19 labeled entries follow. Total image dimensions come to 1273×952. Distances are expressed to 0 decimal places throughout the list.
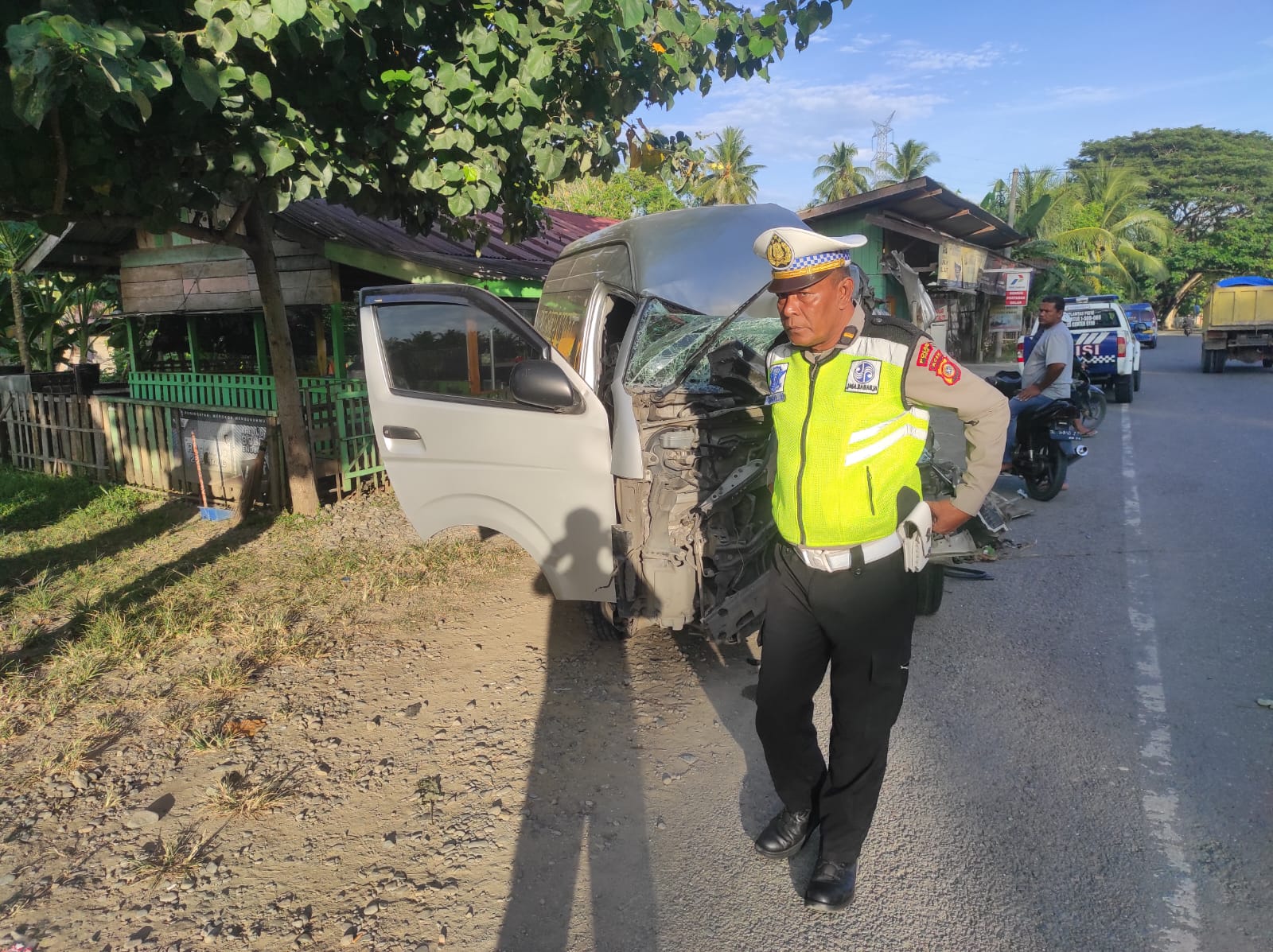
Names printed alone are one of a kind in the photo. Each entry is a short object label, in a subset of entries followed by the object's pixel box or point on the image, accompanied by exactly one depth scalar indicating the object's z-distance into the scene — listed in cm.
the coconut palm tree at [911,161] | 3809
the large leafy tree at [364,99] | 372
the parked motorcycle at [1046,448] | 699
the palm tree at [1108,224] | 3244
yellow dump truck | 1816
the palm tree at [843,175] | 4100
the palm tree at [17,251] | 1240
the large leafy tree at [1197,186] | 4741
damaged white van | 348
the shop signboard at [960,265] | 1870
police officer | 224
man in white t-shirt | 718
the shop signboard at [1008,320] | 2234
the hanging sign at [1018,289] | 1822
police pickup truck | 1336
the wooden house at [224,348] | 766
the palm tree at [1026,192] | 2997
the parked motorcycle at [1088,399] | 1038
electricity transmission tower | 3985
